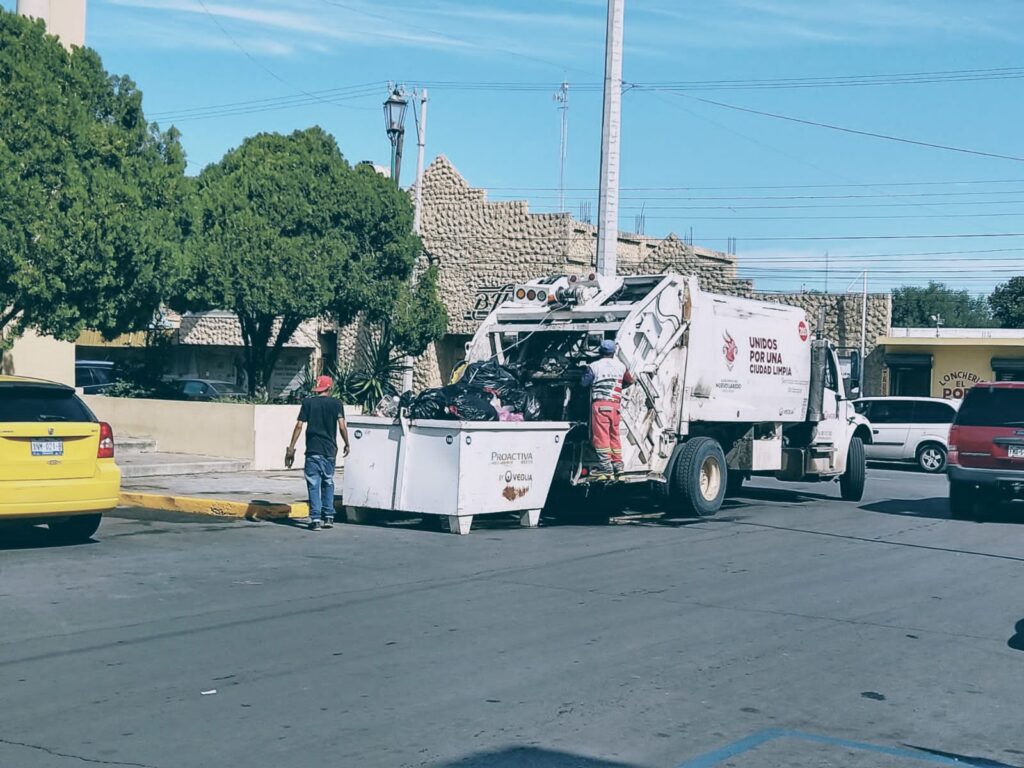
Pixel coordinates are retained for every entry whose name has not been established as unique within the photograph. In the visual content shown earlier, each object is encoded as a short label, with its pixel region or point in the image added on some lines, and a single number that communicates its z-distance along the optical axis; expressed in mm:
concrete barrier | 20438
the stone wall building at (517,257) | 36281
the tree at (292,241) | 22359
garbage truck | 14016
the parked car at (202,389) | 24630
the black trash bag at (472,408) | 14227
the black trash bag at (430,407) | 14336
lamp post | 22906
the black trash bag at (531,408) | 15141
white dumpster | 13711
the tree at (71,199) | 16609
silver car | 28312
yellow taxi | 11531
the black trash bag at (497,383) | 14945
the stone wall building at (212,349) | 41000
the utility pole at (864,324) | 37875
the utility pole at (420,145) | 28172
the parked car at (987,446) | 16750
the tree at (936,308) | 92750
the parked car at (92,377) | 30922
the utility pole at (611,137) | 20141
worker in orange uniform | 14641
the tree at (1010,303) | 73500
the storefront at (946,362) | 37469
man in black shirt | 14109
